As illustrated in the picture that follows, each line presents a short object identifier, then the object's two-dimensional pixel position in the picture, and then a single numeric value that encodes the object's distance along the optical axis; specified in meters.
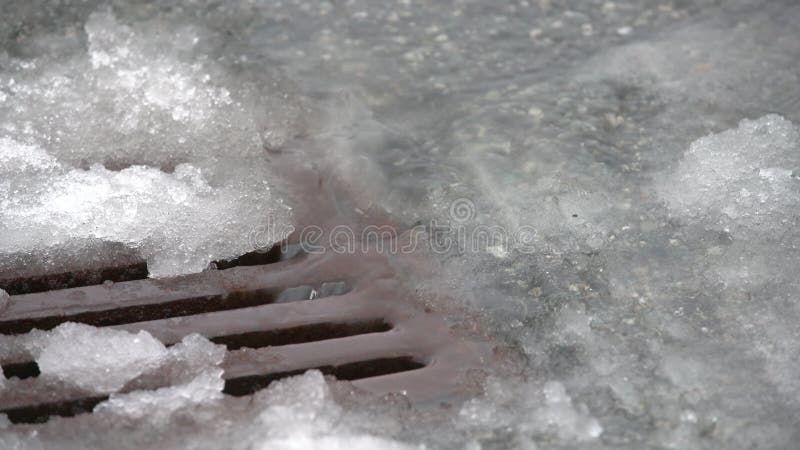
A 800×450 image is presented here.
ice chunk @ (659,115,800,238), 2.41
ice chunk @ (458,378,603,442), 2.27
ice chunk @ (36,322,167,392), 2.30
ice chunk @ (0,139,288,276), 2.38
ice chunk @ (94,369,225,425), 2.28
